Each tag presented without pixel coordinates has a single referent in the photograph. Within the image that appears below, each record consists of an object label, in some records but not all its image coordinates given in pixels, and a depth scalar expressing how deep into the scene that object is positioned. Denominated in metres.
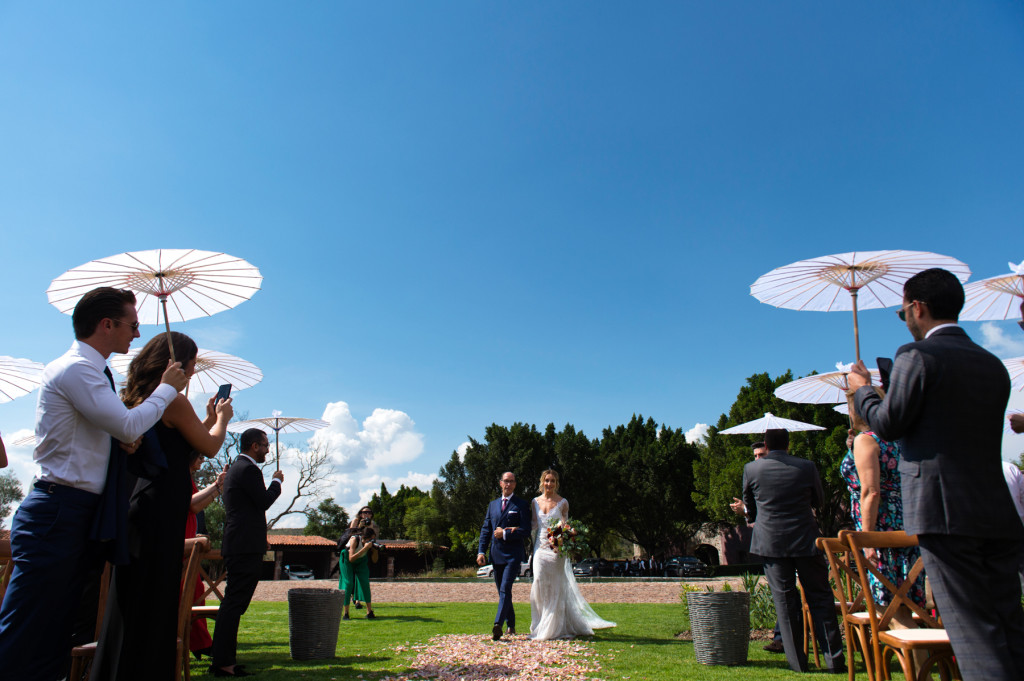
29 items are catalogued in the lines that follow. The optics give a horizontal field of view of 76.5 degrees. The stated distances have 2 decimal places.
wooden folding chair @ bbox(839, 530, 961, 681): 3.13
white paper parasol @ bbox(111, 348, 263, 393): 8.03
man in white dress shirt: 2.74
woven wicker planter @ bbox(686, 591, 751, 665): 6.02
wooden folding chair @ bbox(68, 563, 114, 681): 3.42
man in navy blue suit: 8.13
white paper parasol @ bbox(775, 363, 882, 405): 9.99
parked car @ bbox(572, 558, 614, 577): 40.94
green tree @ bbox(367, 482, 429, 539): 74.75
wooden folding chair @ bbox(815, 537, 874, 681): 3.82
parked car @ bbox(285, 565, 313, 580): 42.59
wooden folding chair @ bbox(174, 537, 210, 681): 4.20
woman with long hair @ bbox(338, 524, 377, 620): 11.60
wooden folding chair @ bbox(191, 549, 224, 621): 5.66
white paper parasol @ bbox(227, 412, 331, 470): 11.70
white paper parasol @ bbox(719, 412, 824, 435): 10.84
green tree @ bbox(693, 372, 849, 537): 33.78
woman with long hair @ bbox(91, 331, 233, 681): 3.03
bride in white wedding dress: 8.30
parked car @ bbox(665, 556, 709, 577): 38.86
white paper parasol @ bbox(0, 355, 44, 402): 8.30
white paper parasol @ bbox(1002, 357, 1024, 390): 6.93
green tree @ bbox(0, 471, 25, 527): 42.19
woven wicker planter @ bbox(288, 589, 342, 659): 6.51
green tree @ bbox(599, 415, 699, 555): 50.56
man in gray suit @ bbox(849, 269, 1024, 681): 2.62
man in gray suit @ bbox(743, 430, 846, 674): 5.71
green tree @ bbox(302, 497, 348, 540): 60.31
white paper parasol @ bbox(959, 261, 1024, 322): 5.98
